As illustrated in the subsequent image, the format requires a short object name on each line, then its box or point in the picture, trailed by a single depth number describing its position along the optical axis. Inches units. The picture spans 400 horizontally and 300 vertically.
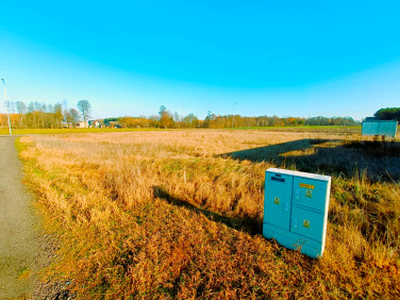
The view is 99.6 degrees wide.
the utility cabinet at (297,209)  98.7
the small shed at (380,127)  776.9
